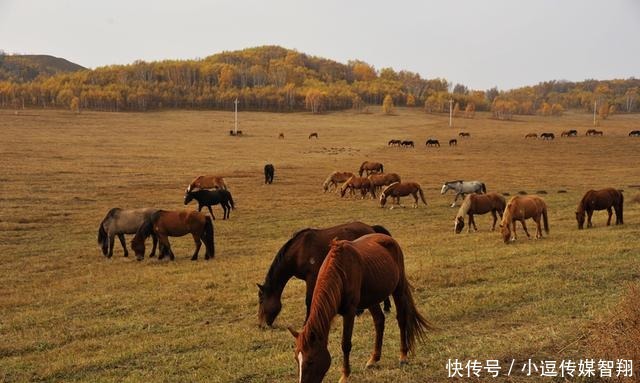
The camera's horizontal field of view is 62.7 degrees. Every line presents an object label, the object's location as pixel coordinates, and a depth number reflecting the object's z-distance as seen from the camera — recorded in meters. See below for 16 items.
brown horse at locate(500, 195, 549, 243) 15.95
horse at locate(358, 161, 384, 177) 37.44
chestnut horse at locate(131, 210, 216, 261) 15.88
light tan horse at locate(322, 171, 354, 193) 31.58
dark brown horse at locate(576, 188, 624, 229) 17.44
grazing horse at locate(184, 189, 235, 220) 23.56
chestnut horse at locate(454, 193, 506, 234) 18.44
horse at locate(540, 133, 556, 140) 68.50
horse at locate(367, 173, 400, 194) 29.59
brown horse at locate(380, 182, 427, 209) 25.02
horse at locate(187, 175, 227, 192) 30.33
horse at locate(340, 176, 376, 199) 28.69
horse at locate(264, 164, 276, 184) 34.16
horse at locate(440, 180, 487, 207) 26.39
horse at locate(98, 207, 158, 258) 16.92
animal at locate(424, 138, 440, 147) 64.19
